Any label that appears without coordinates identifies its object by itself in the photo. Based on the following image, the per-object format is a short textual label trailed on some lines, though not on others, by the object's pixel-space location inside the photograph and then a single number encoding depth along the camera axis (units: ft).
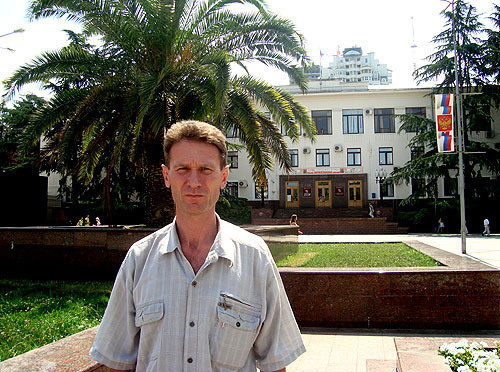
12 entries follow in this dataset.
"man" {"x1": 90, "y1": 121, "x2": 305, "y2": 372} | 6.00
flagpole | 43.49
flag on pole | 43.98
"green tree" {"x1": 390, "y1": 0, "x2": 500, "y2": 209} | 97.91
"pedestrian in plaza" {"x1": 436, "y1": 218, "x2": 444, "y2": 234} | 97.74
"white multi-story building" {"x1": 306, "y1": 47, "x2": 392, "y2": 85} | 393.70
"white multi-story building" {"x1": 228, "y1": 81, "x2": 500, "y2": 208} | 123.65
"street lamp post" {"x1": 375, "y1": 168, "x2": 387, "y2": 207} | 116.63
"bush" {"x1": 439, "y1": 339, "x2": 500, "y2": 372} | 10.11
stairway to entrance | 99.55
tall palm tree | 31.30
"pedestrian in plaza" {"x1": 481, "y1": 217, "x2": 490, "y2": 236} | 83.35
